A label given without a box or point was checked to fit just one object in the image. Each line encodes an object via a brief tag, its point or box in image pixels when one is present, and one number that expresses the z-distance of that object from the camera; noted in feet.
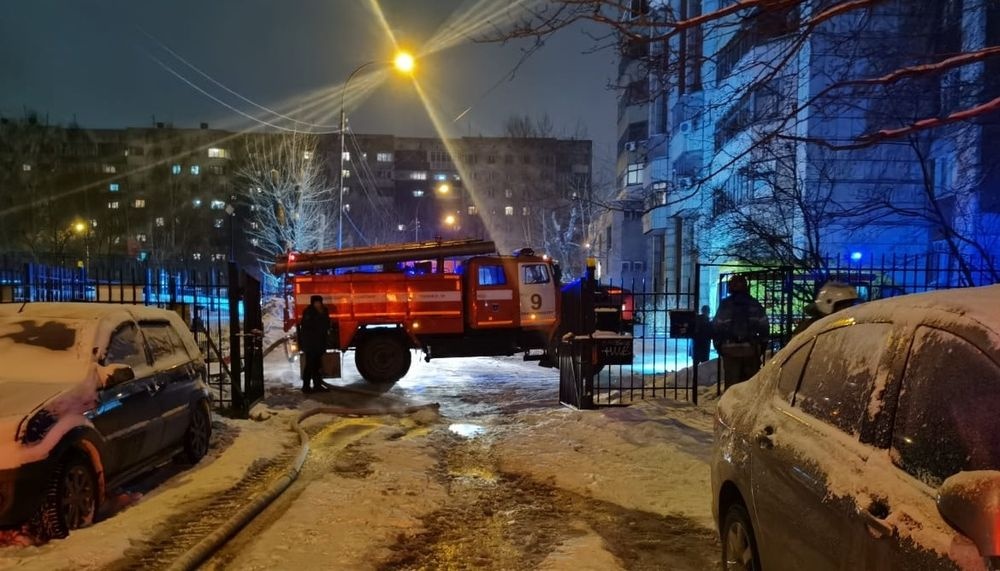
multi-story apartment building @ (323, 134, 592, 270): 174.19
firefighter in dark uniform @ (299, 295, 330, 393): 37.57
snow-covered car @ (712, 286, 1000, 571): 6.27
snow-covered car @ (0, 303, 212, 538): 13.60
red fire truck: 45.83
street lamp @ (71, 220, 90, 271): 141.59
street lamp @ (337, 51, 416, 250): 47.11
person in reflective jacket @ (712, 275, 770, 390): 28.76
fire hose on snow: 13.49
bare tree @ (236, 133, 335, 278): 98.48
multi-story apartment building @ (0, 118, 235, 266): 133.08
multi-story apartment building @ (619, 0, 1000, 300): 24.42
